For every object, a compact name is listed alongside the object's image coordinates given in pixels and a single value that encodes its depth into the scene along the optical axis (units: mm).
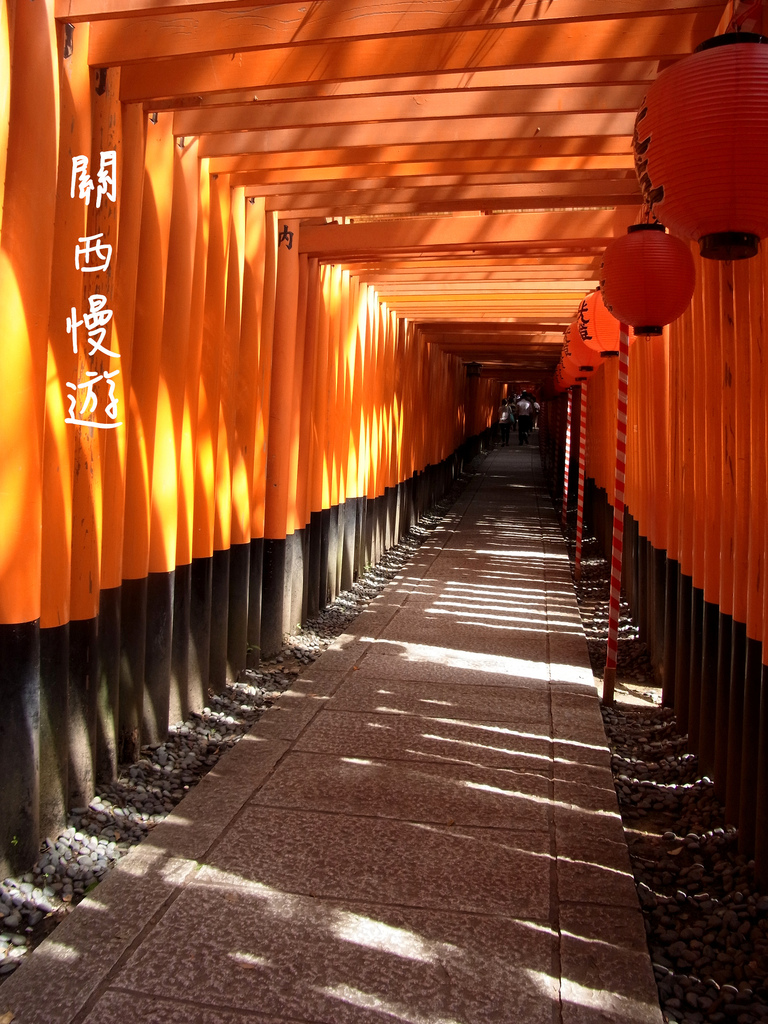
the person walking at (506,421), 44331
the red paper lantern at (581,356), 8758
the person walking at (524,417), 43166
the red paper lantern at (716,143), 2631
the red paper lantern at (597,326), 7320
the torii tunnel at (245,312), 3262
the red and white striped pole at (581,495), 9867
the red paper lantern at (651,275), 4086
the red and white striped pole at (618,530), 5637
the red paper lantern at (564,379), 11201
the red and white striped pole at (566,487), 12539
